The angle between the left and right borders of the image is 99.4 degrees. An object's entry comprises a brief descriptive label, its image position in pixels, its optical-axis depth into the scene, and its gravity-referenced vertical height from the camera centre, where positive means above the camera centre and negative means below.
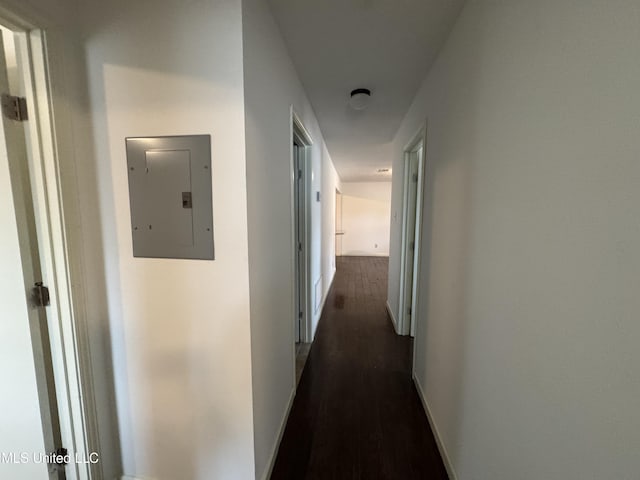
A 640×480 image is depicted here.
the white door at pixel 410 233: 2.87 -0.19
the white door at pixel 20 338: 1.10 -0.52
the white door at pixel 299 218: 2.63 -0.02
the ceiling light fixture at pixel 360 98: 2.22 +0.99
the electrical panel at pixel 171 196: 1.14 +0.09
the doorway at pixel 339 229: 8.32 -0.41
